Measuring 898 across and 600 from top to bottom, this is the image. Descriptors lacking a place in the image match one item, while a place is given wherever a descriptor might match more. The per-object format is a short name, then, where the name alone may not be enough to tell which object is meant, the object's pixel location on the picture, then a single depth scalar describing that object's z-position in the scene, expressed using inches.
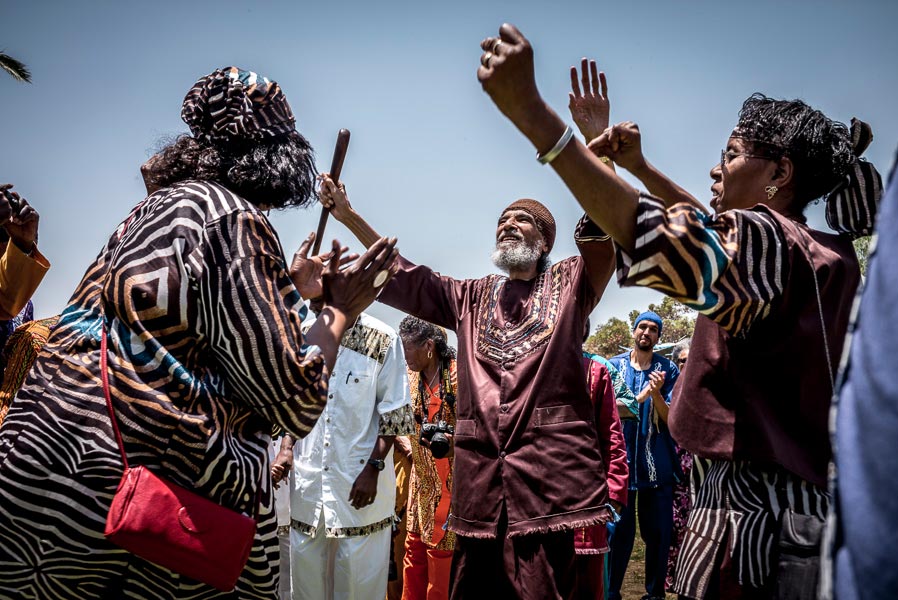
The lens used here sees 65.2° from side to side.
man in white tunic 196.1
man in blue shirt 255.1
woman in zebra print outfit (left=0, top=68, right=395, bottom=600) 72.9
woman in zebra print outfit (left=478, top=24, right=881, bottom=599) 65.3
